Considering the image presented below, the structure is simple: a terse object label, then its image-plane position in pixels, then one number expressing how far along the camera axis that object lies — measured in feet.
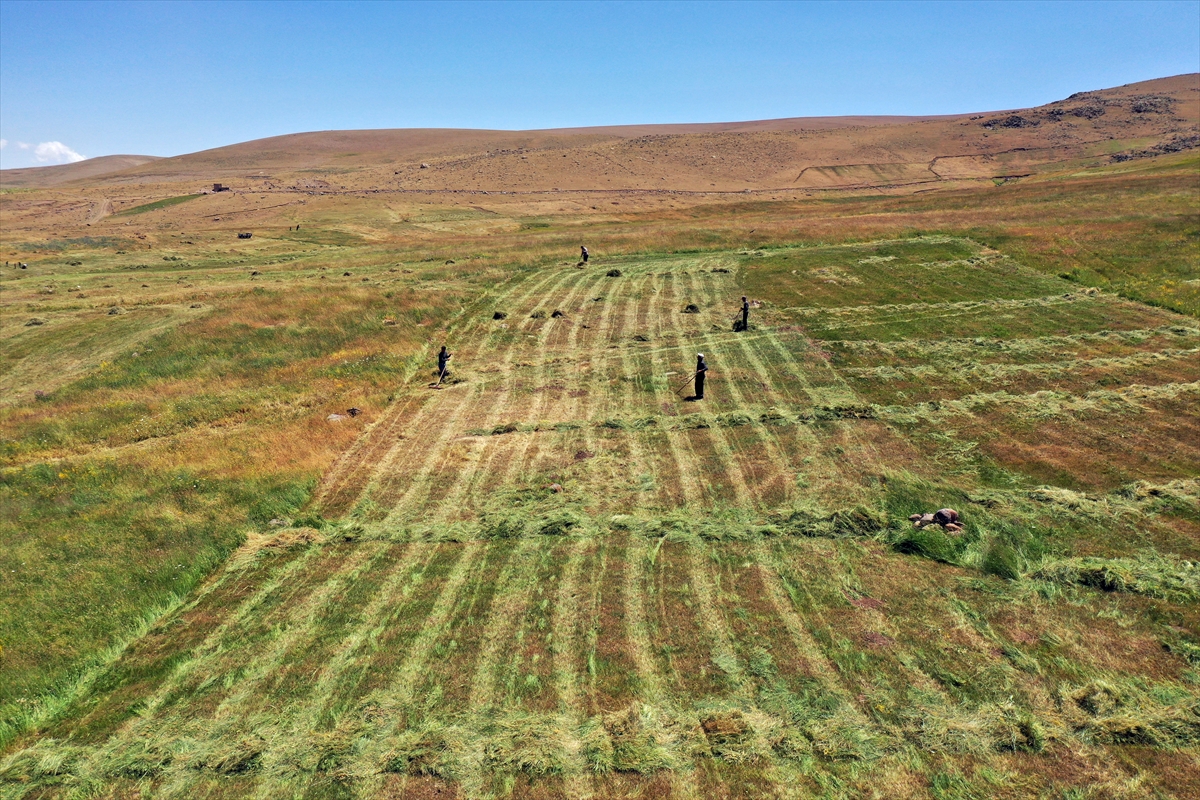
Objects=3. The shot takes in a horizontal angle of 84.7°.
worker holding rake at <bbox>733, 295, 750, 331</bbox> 98.84
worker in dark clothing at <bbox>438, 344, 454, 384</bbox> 84.28
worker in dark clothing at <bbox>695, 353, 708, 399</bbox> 72.84
